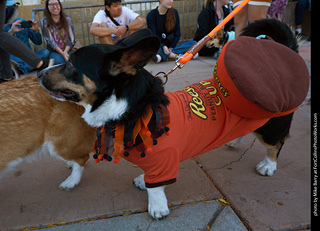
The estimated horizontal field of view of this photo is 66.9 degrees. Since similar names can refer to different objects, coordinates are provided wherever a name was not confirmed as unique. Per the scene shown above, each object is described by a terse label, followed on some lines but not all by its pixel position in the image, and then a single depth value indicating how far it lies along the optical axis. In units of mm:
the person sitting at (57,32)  1994
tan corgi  643
